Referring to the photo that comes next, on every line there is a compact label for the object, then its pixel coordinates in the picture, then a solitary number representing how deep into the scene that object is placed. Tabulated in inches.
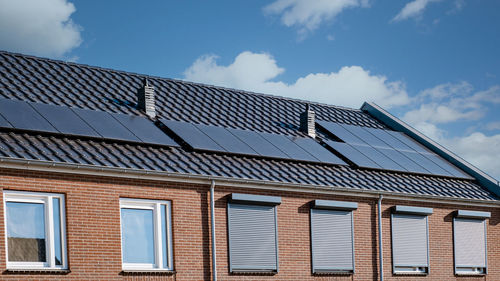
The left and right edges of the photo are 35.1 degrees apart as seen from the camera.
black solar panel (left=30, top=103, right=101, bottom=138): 716.7
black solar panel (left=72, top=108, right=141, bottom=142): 742.5
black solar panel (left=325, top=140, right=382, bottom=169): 931.1
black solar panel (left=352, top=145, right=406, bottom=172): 959.6
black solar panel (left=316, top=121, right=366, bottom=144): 1003.8
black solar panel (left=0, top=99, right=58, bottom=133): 687.7
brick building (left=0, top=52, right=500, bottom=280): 654.5
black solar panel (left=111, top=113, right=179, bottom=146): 770.2
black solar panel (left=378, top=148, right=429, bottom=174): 987.0
